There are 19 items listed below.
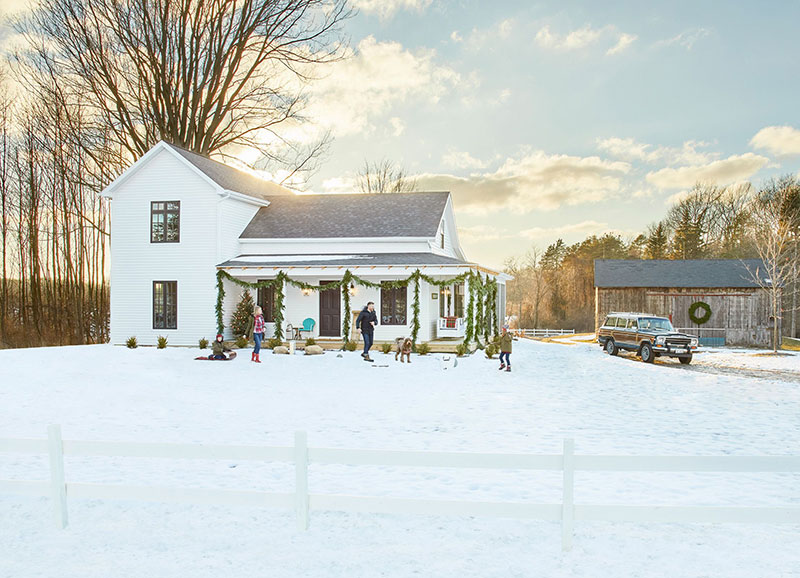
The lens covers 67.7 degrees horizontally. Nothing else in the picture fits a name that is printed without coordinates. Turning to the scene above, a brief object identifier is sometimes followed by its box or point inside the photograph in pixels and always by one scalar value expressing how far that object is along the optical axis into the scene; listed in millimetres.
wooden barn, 31234
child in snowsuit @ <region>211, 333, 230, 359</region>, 20328
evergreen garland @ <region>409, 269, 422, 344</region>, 22872
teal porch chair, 24812
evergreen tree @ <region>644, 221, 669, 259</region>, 55272
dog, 20328
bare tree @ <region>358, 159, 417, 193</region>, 56469
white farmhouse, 24578
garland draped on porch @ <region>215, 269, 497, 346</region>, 22562
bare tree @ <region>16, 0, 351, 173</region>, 32906
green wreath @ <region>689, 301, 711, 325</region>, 31430
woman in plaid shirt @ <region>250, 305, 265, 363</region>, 20297
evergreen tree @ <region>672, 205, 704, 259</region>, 53750
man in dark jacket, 20773
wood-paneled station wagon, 21906
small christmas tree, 24812
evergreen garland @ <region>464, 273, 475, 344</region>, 22422
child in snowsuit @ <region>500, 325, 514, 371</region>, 18328
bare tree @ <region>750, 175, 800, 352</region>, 28609
